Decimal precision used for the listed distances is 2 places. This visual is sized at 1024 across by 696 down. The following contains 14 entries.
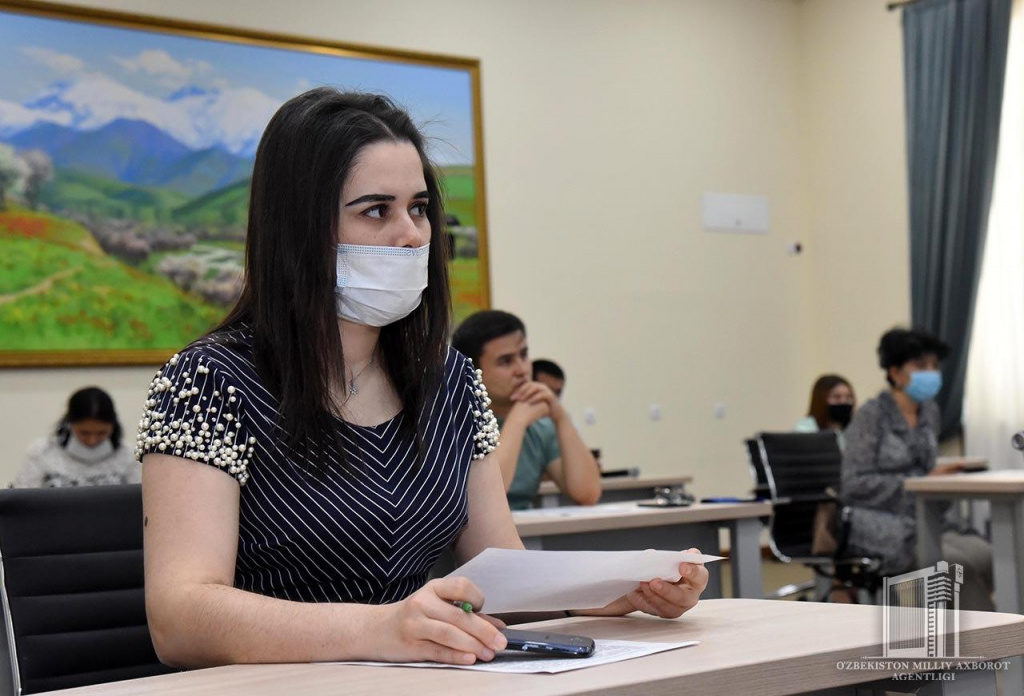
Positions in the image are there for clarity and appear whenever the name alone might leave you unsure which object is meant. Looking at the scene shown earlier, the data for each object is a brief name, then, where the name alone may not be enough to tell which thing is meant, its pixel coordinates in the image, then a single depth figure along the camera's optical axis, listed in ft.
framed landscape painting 18.81
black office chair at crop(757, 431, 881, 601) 15.98
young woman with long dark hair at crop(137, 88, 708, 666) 4.37
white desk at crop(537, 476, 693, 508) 15.67
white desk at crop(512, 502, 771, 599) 10.30
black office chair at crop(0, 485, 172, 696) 5.18
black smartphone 3.58
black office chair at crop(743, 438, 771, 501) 18.11
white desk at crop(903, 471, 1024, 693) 12.31
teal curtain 24.13
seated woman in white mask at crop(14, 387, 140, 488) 16.28
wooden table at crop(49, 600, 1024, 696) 3.20
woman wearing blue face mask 15.46
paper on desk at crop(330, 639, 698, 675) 3.42
